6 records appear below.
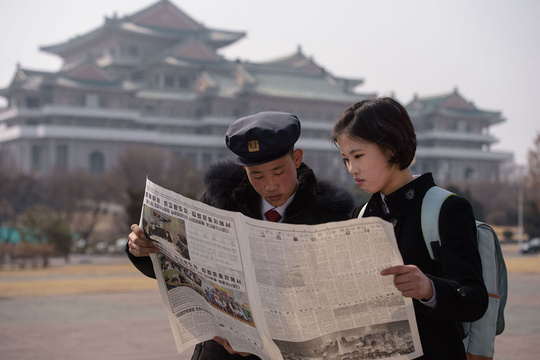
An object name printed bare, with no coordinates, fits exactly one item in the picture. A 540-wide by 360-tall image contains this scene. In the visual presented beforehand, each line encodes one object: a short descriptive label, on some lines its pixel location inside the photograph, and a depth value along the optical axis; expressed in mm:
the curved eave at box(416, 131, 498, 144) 54828
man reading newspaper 2021
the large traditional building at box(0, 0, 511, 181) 45781
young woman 1594
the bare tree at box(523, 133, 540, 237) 26281
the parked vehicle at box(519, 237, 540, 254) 25469
